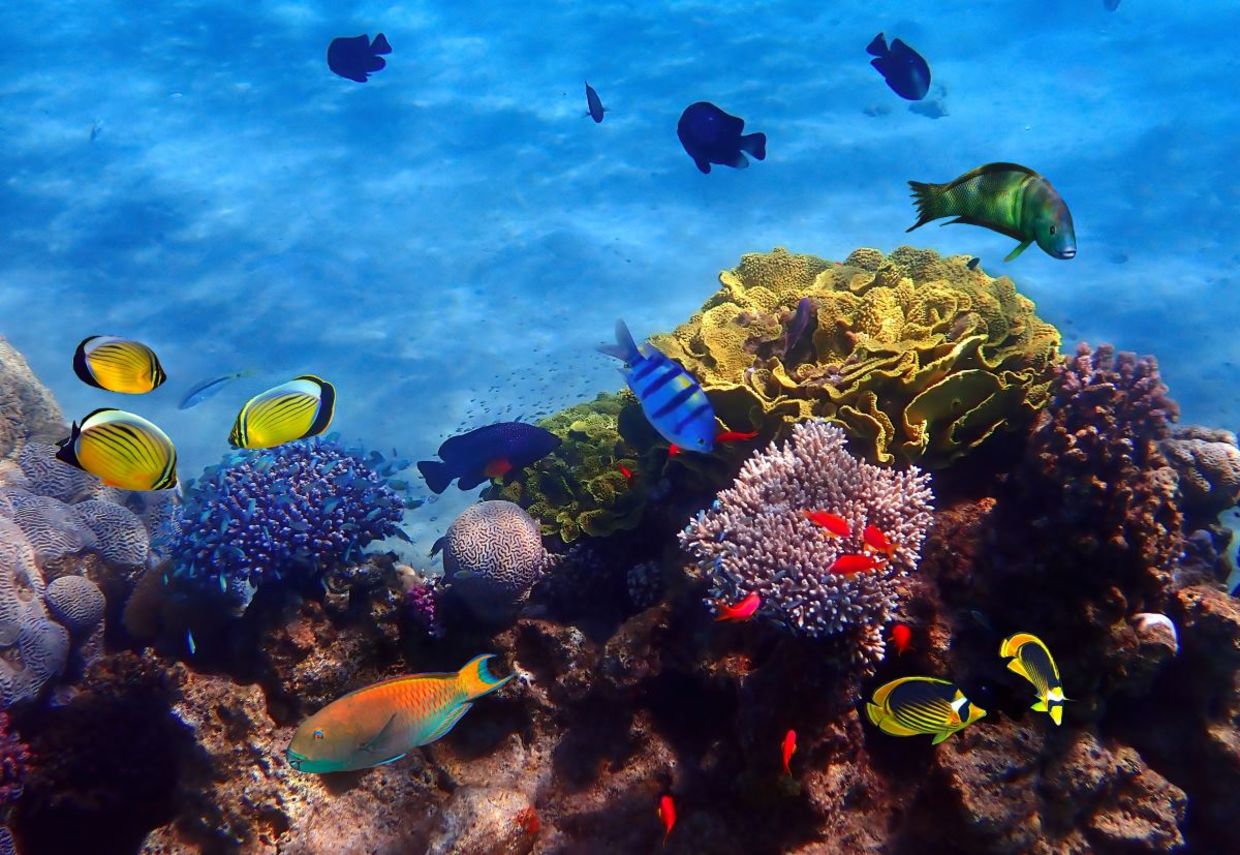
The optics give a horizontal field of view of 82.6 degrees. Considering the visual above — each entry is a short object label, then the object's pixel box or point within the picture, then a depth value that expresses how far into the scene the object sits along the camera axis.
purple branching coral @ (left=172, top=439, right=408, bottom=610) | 4.18
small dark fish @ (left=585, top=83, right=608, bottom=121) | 7.99
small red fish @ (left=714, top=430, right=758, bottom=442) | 3.65
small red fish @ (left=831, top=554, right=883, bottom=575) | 3.04
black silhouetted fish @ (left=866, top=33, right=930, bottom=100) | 6.43
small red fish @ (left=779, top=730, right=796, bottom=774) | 3.00
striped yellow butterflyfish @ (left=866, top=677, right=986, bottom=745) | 2.67
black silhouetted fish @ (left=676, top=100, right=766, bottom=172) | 5.02
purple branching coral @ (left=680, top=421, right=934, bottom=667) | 3.10
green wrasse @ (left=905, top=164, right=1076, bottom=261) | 2.59
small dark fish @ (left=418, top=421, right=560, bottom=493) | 4.96
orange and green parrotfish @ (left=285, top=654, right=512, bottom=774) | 2.50
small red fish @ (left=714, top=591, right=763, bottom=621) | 3.03
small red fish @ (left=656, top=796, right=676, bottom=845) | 3.29
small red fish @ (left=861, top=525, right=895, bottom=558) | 3.13
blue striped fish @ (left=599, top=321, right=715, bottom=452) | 2.84
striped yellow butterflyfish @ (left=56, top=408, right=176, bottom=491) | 2.63
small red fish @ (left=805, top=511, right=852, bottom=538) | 3.15
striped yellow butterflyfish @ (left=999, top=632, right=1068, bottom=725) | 2.76
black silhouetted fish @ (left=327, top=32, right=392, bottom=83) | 8.05
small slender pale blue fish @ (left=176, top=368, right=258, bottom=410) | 5.13
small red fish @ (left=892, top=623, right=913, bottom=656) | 3.24
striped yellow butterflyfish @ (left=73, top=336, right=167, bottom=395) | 2.81
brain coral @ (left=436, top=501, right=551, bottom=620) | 4.25
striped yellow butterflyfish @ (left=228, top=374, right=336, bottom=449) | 2.75
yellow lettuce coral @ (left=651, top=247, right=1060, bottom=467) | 3.82
